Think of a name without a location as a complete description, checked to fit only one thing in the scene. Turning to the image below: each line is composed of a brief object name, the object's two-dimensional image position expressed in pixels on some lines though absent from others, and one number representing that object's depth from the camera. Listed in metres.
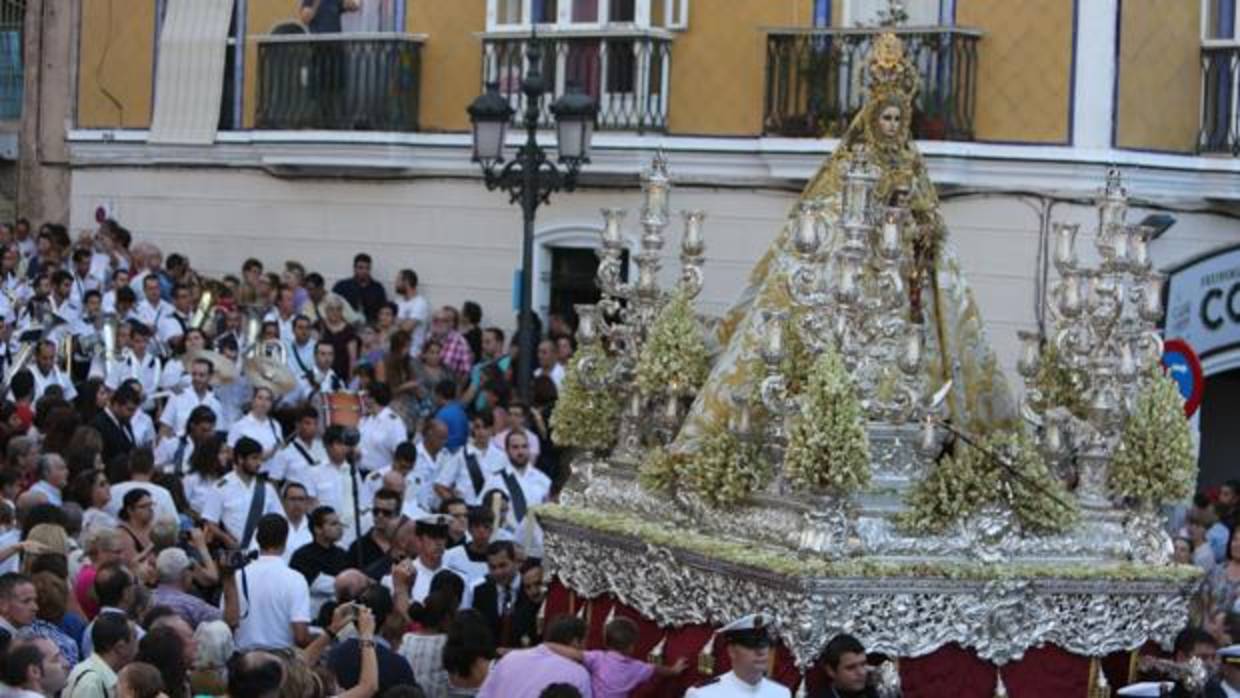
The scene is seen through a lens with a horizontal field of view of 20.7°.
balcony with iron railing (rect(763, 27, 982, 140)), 25.06
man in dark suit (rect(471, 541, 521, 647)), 16.30
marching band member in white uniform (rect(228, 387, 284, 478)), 20.62
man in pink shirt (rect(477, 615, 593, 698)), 13.45
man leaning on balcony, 28.44
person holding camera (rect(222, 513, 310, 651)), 15.23
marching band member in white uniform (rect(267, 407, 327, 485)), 19.95
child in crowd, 14.23
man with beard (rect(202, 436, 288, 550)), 18.22
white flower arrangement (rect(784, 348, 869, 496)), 14.11
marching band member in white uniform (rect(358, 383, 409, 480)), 21.50
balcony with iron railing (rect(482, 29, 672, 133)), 26.66
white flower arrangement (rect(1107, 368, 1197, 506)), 15.18
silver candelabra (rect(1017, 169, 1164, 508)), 15.09
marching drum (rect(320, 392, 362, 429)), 22.11
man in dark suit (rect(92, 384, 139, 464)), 20.47
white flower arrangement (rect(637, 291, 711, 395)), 16.02
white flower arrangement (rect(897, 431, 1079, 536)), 14.49
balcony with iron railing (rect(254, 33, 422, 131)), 28.11
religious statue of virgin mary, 15.45
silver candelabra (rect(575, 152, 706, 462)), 16.25
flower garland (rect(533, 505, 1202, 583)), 14.15
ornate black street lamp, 22.58
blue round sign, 18.19
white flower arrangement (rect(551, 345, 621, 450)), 16.55
